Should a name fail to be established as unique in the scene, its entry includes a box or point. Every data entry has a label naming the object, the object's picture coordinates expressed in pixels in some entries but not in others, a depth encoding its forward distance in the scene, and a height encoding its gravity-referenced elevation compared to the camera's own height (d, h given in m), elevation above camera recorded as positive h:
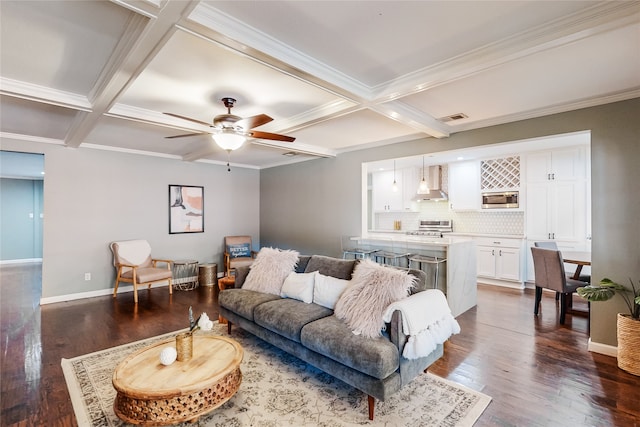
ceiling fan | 2.94 +0.87
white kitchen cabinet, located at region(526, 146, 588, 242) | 5.29 +0.33
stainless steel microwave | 5.98 +0.27
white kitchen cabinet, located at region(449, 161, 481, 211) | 6.45 +0.60
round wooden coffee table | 1.78 -1.03
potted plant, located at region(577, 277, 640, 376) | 2.64 -0.95
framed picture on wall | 6.04 +0.09
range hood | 6.75 +0.58
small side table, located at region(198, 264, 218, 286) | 5.96 -1.21
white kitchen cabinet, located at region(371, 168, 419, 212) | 7.45 +0.59
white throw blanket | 2.16 -0.82
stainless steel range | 6.89 -0.34
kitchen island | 4.08 -0.70
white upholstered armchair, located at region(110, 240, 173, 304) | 4.88 -0.87
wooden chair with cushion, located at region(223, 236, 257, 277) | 6.07 -0.83
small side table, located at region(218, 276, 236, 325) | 3.93 -0.91
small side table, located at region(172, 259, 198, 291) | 5.88 -1.21
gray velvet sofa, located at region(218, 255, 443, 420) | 2.04 -0.98
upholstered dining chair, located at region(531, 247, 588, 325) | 3.94 -0.87
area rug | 2.04 -1.38
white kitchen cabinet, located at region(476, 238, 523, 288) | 5.71 -0.93
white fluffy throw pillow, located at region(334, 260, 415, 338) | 2.31 -0.68
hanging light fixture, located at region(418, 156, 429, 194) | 6.36 +0.53
